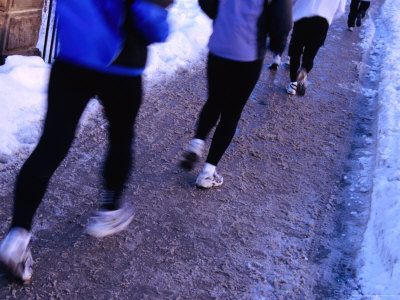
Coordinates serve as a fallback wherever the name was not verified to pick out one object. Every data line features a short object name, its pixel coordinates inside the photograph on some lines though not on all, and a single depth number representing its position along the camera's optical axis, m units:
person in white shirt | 5.12
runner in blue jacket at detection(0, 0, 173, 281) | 1.95
